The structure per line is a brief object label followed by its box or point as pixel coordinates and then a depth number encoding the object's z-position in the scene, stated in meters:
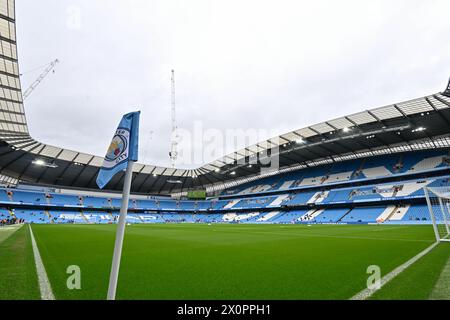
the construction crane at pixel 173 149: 73.75
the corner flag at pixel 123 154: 3.17
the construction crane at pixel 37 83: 52.09
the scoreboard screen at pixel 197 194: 65.72
